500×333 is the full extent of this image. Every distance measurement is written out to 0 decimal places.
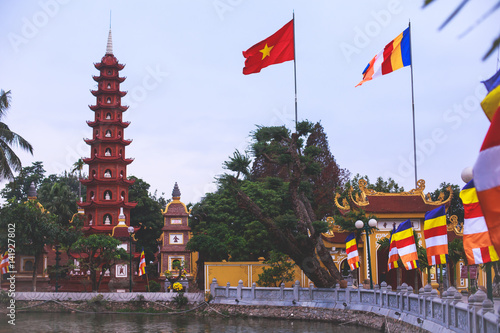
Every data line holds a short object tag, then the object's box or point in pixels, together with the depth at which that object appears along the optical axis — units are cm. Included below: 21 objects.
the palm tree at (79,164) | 6850
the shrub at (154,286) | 3959
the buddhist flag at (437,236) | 1605
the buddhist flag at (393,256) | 2161
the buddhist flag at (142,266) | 3447
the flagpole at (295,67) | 2582
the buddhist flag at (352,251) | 2534
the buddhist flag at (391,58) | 2788
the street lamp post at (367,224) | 2275
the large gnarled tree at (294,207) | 2678
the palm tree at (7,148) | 2319
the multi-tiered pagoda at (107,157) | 4991
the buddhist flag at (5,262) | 3137
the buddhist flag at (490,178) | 484
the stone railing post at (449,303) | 1392
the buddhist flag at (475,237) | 1136
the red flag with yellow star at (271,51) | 2494
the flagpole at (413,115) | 2994
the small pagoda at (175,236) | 4525
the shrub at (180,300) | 3075
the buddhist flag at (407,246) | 1930
